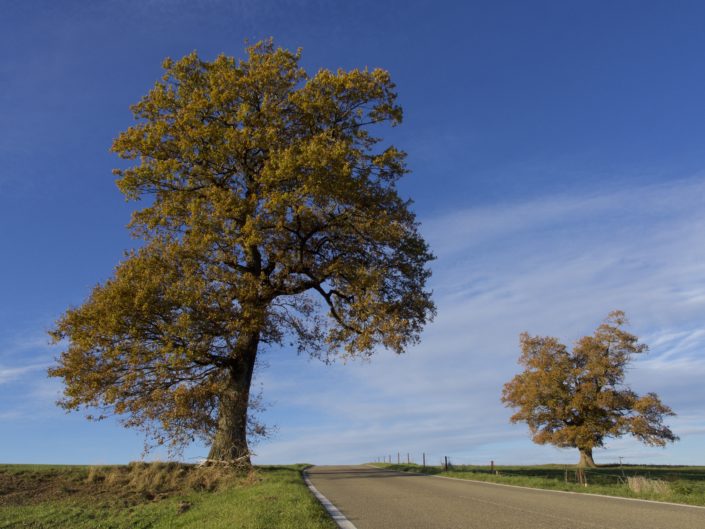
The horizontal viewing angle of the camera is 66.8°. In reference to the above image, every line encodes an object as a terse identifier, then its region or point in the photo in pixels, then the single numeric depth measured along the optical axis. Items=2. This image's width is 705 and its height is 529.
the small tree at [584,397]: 42.56
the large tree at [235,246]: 18.59
